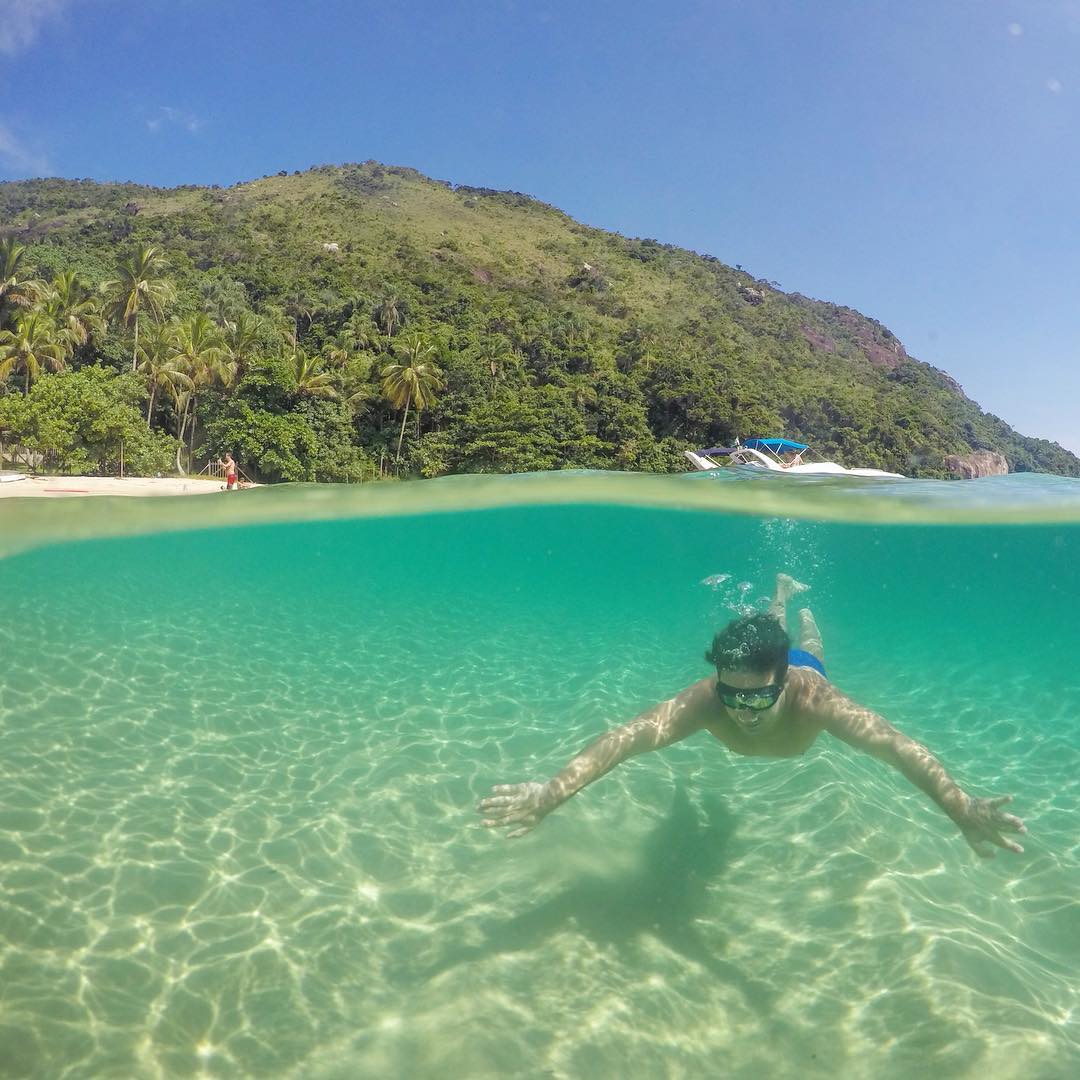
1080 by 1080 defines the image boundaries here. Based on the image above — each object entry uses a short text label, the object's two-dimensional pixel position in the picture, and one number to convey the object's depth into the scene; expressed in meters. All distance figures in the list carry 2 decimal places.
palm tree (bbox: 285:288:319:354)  57.22
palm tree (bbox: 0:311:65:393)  36.50
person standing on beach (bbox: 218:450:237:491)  27.95
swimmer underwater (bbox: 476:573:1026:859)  3.06
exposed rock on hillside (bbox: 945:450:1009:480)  59.50
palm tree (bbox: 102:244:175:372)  42.28
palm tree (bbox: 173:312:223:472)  39.38
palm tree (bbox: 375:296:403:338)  56.16
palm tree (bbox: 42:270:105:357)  41.38
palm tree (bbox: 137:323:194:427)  38.50
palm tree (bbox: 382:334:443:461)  42.34
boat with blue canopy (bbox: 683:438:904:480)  21.02
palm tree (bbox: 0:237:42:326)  40.72
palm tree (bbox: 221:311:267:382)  40.69
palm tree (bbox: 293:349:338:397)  39.69
